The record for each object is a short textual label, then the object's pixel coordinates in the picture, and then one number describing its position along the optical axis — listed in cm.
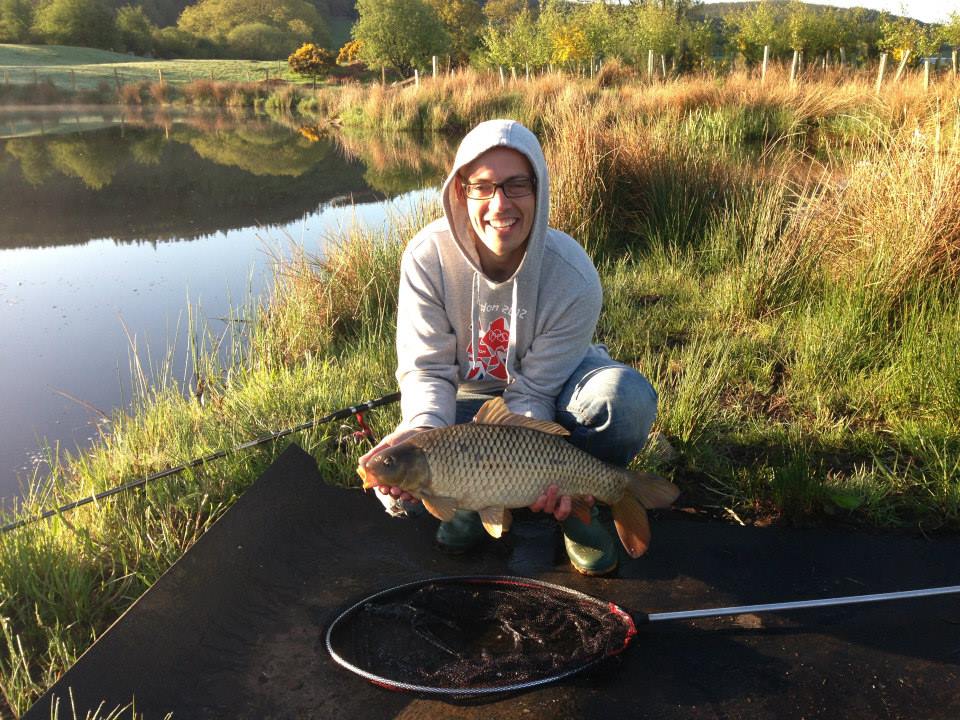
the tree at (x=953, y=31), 3005
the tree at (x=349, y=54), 4257
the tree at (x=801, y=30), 3225
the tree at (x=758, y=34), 3253
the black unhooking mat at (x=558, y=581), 148
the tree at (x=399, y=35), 3584
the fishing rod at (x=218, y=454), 197
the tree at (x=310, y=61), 3828
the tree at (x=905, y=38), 2956
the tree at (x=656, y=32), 2552
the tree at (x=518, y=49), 2594
